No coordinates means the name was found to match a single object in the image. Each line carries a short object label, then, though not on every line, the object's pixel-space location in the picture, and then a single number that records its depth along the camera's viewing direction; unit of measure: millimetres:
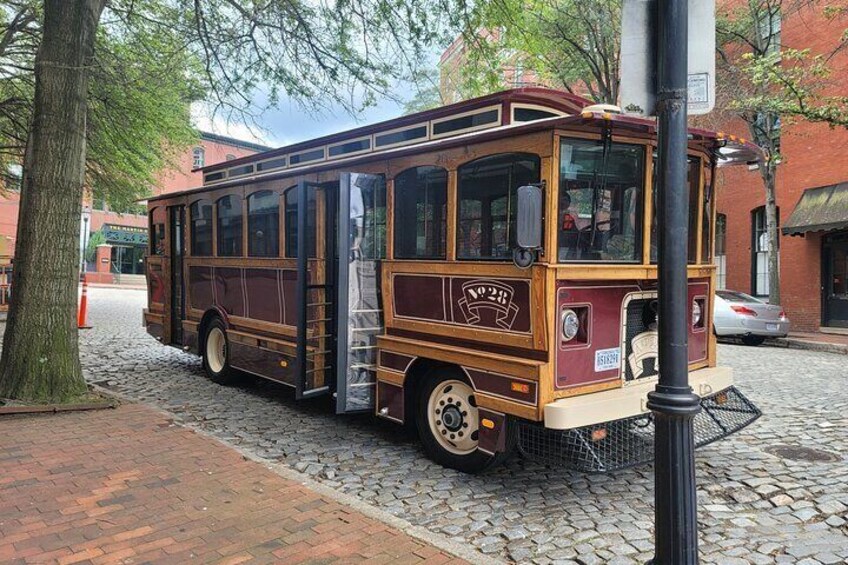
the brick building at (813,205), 16312
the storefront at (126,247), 47812
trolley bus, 4492
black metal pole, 2760
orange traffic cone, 15562
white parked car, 14492
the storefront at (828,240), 16328
